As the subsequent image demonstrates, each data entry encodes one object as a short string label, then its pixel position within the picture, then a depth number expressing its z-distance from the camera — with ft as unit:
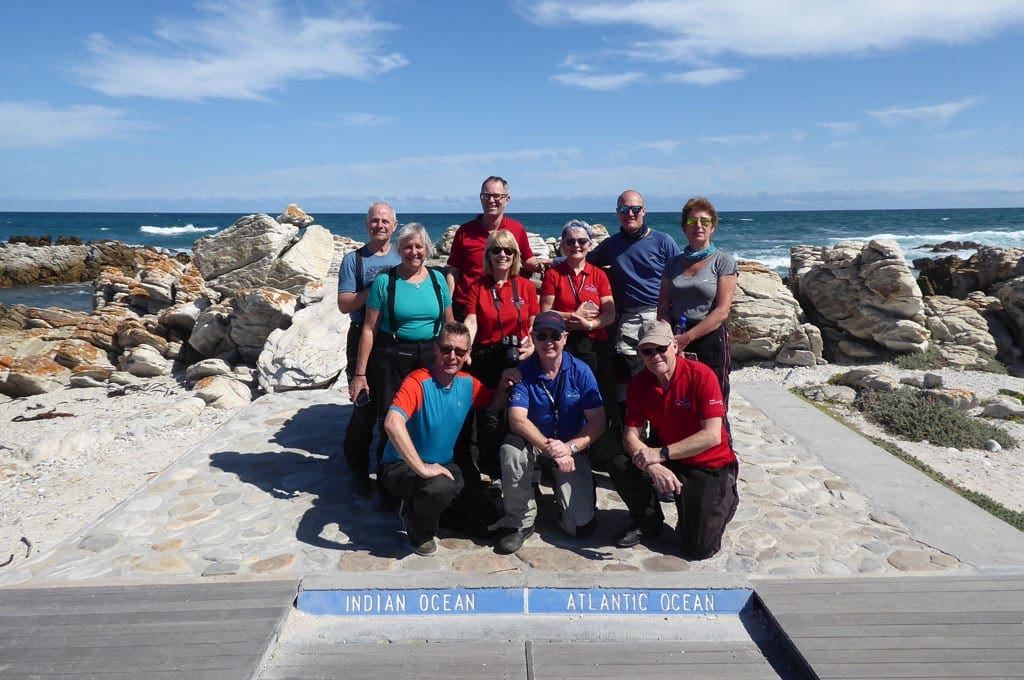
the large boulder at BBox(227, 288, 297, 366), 38.78
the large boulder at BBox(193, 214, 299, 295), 50.62
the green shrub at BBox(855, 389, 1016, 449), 27.50
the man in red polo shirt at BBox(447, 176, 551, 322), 18.37
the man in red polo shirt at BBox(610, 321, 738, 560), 14.89
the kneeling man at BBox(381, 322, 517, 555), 15.25
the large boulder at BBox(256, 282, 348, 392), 31.37
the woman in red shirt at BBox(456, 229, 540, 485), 17.37
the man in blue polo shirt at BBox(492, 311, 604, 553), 15.61
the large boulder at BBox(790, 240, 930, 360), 42.24
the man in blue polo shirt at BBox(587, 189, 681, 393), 19.01
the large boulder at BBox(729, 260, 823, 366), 41.88
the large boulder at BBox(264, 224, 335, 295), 47.96
